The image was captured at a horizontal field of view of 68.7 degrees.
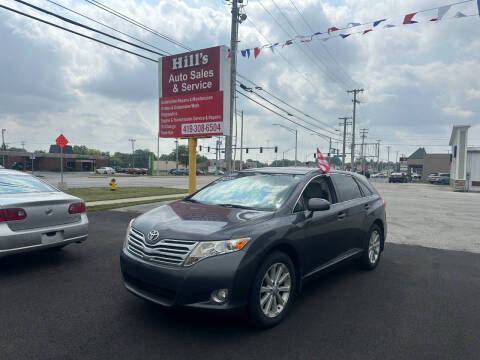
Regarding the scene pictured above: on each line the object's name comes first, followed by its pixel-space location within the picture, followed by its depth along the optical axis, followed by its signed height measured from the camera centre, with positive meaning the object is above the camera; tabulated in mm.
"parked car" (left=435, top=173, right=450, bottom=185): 47812 -1821
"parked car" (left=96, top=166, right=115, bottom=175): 63438 -2105
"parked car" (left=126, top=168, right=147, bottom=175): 69681 -2206
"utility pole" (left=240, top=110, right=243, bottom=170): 51344 +3451
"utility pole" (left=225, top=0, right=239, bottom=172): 16844 +5850
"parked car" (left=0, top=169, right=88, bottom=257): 4754 -847
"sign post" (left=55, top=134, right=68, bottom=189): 17689 +933
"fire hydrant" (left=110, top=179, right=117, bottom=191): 20516 -1429
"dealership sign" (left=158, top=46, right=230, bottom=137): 12602 +2553
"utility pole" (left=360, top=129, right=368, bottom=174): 89288 +5886
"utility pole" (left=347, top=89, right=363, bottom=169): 53662 +10194
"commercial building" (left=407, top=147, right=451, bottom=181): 69375 +510
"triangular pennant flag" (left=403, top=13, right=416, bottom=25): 9819 +4157
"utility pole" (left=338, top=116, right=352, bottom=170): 52953 +5566
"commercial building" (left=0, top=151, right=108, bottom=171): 65812 -531
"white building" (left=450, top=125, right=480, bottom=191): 34688 +301
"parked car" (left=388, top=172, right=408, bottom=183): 49241 -1601
